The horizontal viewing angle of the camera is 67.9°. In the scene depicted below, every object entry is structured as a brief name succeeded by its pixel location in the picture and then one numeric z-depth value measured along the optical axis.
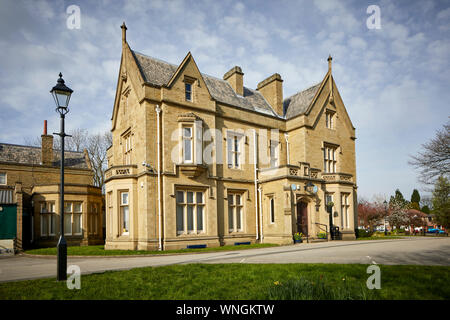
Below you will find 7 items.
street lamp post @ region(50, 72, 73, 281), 8.75
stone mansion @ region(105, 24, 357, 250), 19.91
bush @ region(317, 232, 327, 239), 23.13
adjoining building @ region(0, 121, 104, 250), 22.83
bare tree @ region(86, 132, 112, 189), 43.16
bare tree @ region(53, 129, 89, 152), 45.96
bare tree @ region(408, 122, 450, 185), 20.62
